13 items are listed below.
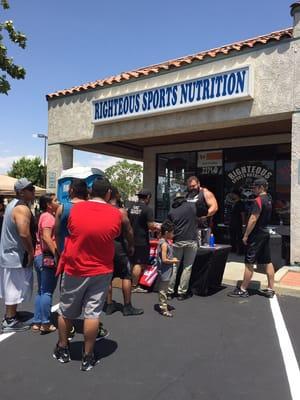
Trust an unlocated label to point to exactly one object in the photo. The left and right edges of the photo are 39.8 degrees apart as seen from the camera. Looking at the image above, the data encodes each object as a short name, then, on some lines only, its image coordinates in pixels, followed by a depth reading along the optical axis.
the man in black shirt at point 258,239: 6.36
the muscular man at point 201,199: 6.46
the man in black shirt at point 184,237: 6.04
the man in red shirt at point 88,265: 3.69
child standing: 5.41
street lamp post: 37.33
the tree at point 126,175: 45.66
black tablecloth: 6.42
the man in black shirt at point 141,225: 6.38
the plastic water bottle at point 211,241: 6.73
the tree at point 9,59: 9.80
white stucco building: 8.04
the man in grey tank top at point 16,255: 4.64
